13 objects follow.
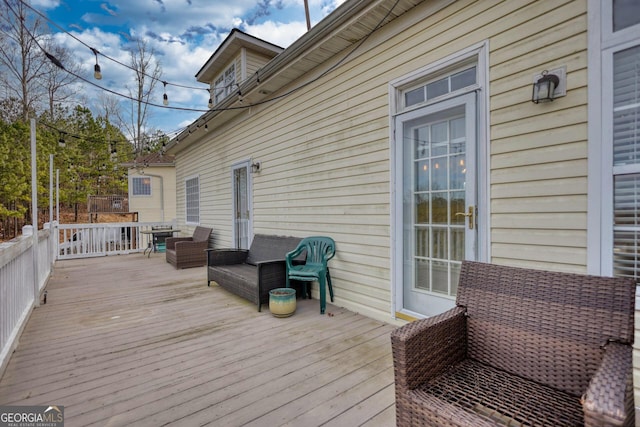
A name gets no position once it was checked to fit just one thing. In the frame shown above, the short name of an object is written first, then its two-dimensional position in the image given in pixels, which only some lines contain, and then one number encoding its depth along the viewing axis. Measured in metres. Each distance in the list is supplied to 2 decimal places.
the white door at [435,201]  2.62
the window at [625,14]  1.81
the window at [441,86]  2.67
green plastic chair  3.52
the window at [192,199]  8.55
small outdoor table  8.13
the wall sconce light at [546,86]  2.08
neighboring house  14.36
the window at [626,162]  1.80
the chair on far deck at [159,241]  8.80
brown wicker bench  3.69
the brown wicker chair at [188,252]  6.32
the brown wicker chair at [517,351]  1.19
